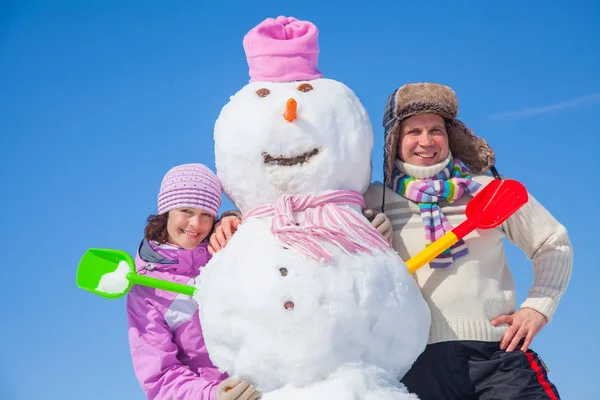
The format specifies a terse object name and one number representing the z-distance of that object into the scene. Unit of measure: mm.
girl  2965
